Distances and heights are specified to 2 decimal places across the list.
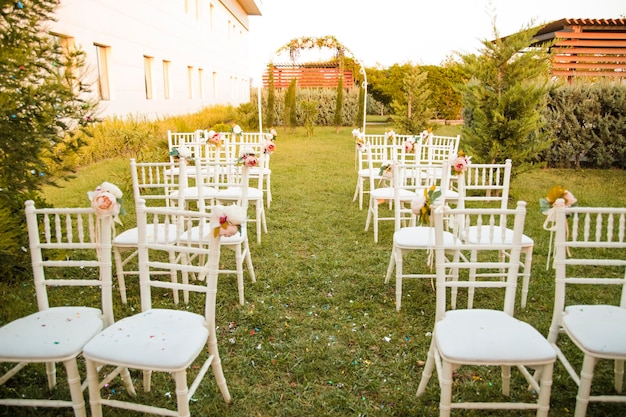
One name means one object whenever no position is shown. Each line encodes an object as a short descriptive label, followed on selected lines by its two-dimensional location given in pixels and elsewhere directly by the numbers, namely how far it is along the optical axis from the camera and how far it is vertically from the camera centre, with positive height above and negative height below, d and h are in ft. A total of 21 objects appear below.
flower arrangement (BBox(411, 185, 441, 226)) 9.84 -1.82
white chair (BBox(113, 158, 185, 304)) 11.53 -2.98
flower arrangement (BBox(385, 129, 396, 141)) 22.94 -0.68
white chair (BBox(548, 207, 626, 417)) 6.70 -3.21
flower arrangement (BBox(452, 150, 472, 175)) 12.83 -1.20
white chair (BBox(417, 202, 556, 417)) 6.46 -3.25
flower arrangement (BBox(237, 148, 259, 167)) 13.32 -1.06
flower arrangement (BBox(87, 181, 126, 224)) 7.51 -1.32
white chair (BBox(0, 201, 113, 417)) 6.62 -3.22
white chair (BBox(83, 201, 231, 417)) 6.42 -3.23
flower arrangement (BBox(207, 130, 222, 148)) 19.80 -0.72
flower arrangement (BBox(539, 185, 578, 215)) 8.16 -1.40
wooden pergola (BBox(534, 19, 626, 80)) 42.75 +6.74
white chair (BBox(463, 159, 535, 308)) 11.47 -3.02
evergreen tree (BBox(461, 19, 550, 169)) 22.63 +1.30
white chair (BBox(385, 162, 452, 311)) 11.37 -3.01
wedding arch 59.93 +10.10
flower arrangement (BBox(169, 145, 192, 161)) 15.46 -1.01
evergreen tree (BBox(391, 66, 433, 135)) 42.96 +1.30
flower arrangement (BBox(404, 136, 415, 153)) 19.61 -1.01
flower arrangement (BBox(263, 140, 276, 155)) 19.27 -1.09
